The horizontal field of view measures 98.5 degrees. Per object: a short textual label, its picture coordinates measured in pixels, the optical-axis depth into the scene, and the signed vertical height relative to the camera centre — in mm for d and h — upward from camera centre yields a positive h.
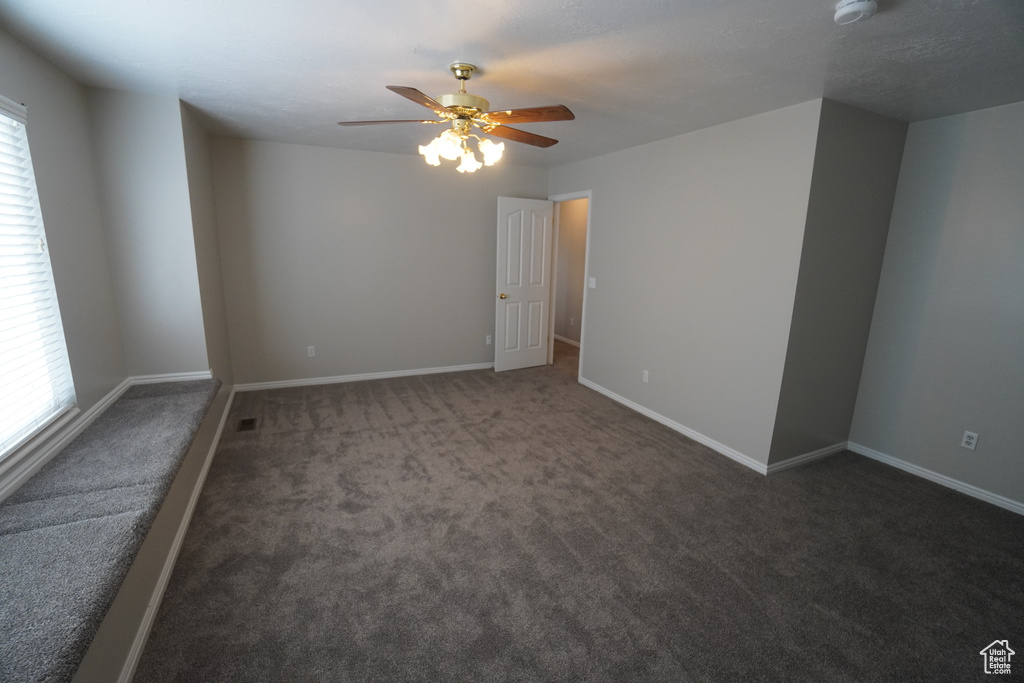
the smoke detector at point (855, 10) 1500 +862
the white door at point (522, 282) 5086 -315
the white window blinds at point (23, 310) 1828 -295
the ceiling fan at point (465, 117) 1973 +634
